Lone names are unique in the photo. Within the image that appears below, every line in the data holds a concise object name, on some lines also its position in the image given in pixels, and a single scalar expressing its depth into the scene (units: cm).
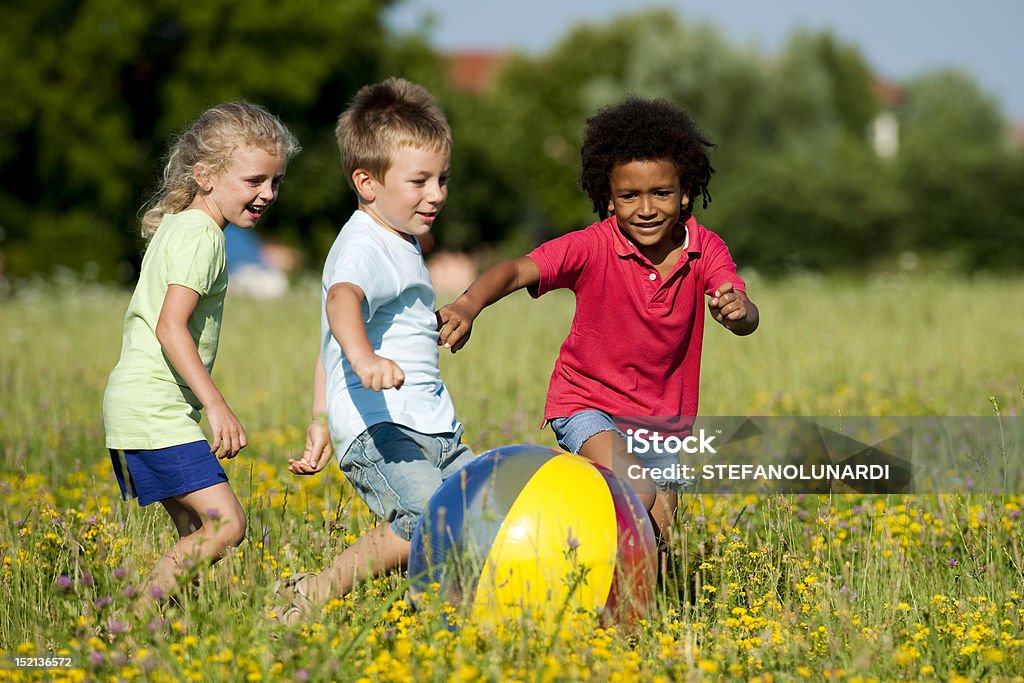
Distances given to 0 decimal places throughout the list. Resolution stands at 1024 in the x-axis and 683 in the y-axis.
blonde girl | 899
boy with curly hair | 1042
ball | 804
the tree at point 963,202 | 6444
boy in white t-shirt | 896
